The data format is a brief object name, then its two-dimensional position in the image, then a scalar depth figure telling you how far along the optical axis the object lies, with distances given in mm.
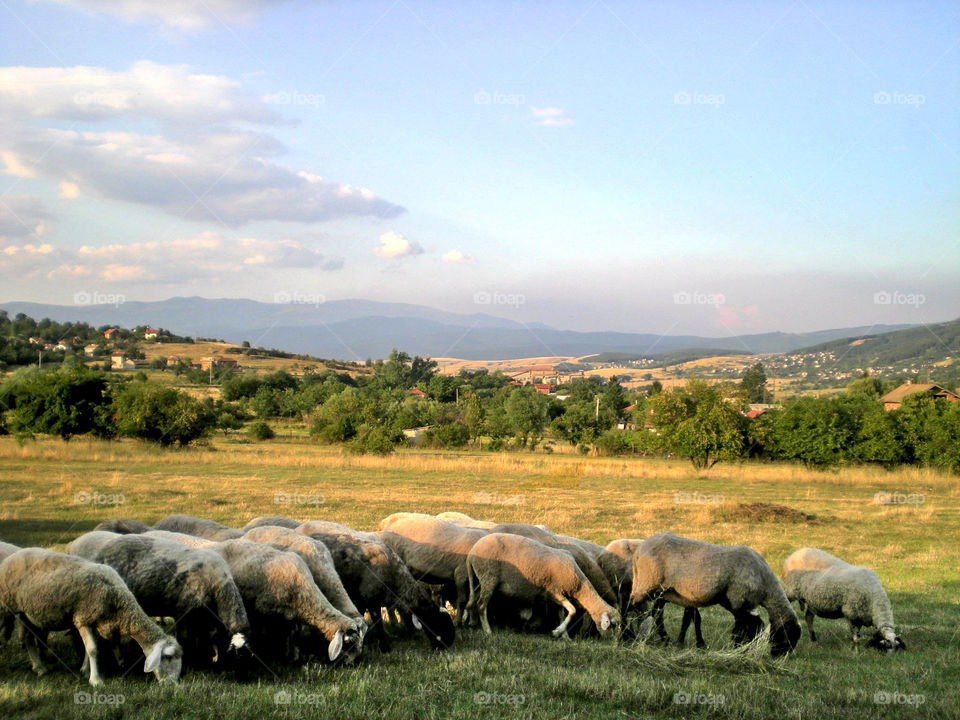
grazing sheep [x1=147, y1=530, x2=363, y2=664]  8000
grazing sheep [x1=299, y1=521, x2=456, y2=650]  9438
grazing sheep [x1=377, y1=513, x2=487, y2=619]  11648
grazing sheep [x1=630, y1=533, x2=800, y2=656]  9859
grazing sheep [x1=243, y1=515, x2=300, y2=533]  11578
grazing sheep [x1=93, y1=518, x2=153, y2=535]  11070
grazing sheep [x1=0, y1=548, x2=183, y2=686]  7078
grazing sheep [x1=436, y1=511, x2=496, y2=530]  13602
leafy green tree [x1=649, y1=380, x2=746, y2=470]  43781
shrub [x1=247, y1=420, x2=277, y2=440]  55594
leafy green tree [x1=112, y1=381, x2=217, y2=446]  43656
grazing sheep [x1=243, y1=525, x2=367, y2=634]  8586
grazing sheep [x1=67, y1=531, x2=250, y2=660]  7797
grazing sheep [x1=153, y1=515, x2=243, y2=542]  11206
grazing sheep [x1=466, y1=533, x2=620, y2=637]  10328
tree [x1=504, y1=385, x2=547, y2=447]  61781
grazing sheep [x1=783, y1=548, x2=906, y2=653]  10648
